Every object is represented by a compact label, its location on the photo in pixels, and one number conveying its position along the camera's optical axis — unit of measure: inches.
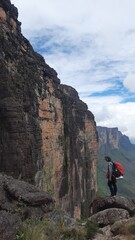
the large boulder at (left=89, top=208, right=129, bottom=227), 370.3
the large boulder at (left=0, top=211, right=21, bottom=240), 221.3
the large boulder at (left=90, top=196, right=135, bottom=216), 419.9
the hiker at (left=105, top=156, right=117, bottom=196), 435.4
